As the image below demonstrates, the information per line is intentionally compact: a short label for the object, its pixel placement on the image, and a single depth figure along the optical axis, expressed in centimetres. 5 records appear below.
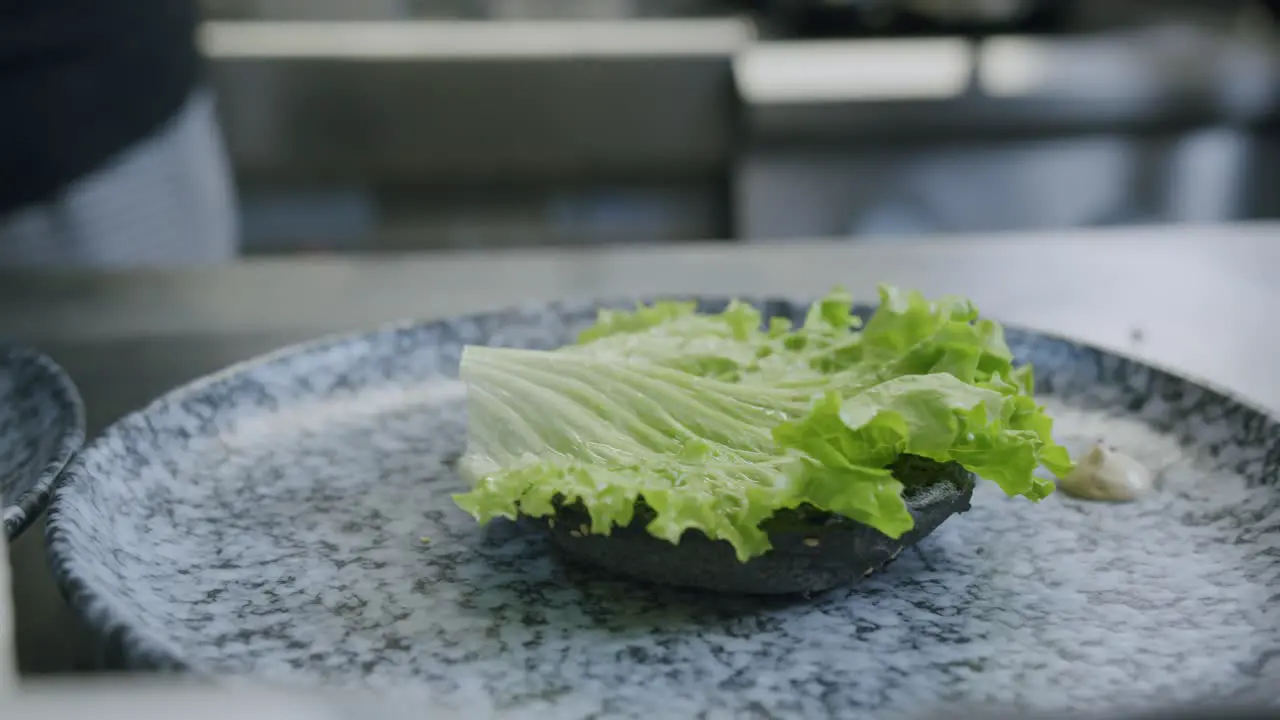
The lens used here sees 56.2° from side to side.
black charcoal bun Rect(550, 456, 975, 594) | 53
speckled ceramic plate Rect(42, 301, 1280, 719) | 49
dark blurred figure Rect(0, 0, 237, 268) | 147
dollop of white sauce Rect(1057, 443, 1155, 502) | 66
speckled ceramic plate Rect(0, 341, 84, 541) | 56
